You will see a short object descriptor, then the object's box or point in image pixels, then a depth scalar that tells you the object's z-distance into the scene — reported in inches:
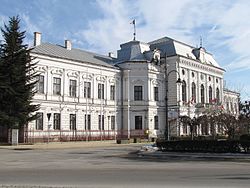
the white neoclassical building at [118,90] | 2032.5
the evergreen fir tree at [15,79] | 1700.3
